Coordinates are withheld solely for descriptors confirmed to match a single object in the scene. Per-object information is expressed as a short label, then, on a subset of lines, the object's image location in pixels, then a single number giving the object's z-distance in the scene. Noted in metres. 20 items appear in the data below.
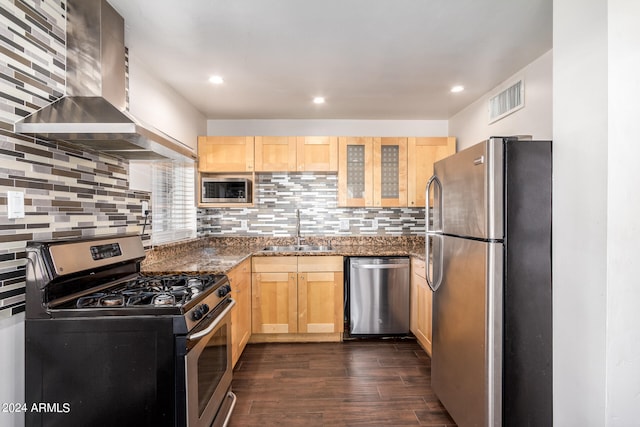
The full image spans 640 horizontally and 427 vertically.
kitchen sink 3.81
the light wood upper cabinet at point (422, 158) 3.67
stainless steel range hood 1.40
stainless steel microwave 3.50
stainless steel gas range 1.36
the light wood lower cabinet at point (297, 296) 3.24
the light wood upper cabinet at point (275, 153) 3.62
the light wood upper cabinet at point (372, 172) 3.66
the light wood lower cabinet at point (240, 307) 2.61
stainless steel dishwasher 3.28
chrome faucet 3.84
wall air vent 2.59
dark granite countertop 2.41
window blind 2.74
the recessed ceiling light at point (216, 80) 2.70
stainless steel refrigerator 1.59
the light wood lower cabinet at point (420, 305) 2.90
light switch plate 1.35
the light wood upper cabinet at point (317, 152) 3.64
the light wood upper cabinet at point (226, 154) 3.61
